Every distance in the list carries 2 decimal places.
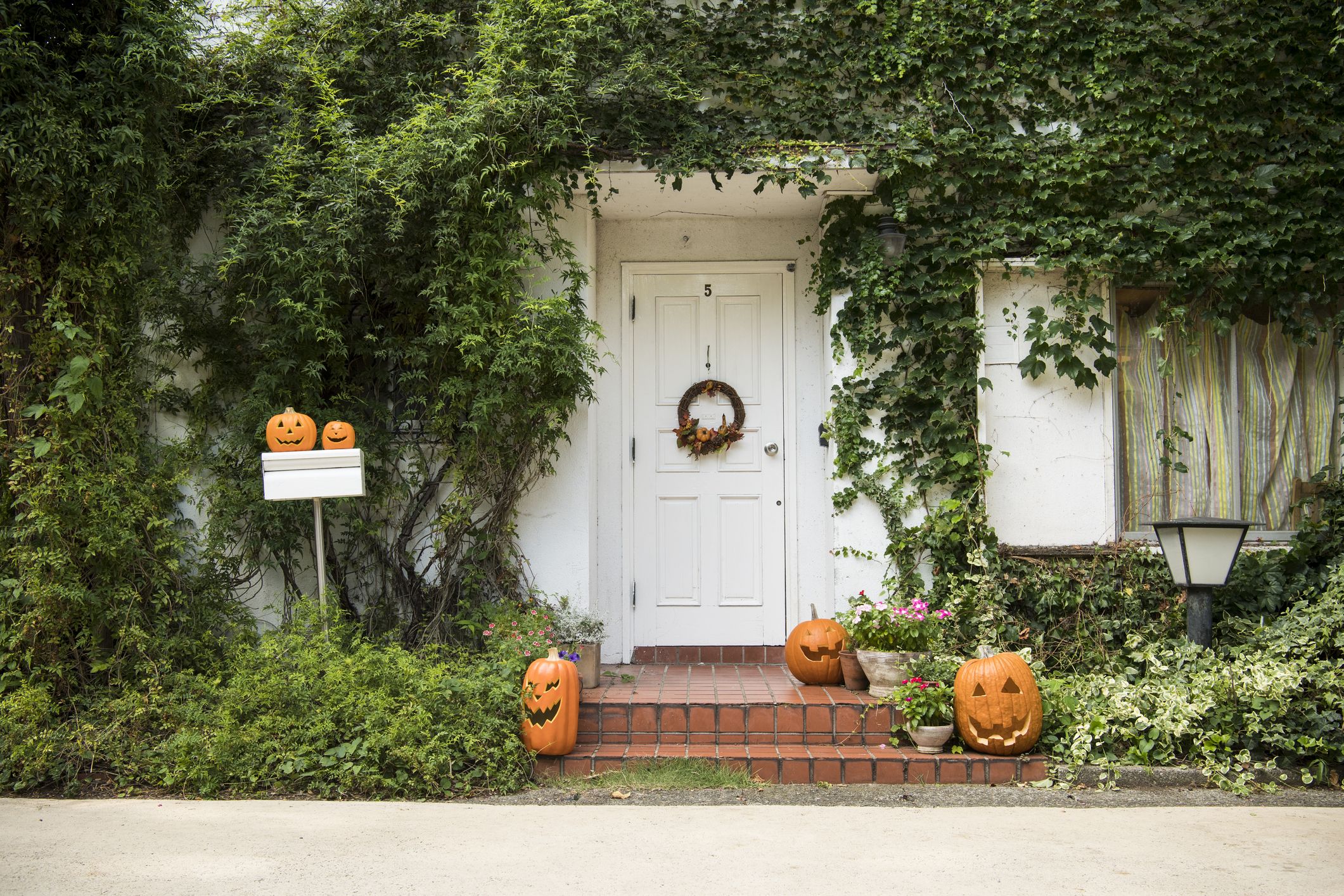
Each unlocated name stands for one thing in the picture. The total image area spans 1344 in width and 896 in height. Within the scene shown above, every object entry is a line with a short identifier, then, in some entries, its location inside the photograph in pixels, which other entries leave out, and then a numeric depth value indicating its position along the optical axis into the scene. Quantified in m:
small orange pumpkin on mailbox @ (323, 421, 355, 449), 4.61
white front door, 5.63
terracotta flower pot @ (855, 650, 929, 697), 4.52
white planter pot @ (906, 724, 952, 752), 4.25
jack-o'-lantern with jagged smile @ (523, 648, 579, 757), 4.14
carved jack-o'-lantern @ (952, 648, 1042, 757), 4.13
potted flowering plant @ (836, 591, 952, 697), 4.54
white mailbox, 4.41
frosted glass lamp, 4.23
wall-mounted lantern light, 5.26
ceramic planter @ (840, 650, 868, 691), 4.79
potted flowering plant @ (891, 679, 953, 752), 4.25
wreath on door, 5.64
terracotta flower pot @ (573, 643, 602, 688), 4.79
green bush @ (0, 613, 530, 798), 3.95
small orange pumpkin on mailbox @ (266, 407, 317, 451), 4.58
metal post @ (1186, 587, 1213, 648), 4.34
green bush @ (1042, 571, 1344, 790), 4.09
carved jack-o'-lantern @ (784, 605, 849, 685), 4.84
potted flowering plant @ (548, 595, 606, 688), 4.80
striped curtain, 5.40
